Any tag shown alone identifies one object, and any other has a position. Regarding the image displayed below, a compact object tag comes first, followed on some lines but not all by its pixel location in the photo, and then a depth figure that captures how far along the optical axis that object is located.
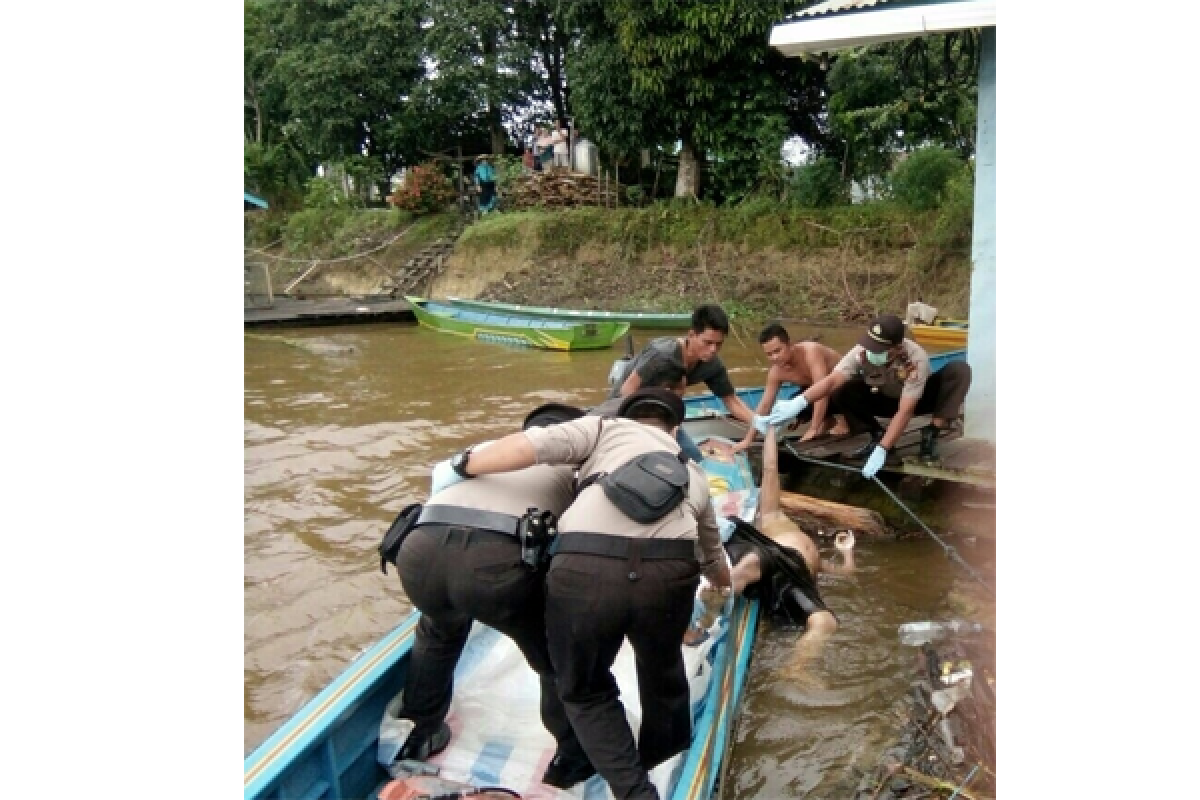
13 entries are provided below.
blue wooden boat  2.90
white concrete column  5.99
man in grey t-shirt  3.98
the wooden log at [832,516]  6.41
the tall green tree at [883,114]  16.02
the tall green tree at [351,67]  23.08
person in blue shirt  22.56
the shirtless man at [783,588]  4.59
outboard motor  5.51
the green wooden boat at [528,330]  14.85
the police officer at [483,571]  2.81
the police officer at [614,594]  2.65
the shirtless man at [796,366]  6.62
